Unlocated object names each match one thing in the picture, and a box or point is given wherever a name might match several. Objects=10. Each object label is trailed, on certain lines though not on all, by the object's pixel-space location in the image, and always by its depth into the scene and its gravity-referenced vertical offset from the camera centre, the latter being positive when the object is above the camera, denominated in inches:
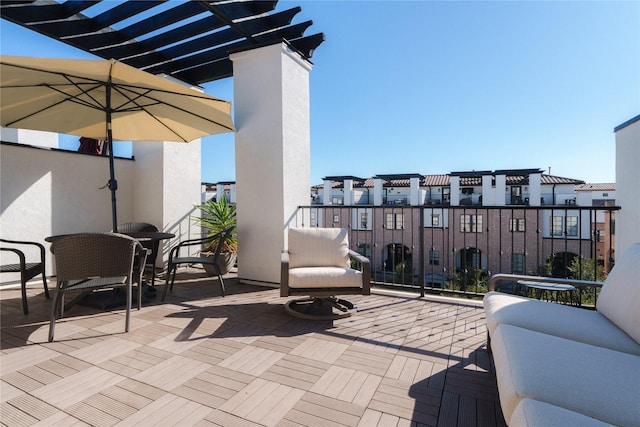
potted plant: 195.3 -4.3
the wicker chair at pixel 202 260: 145.0 -21.9
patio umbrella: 101.8 +47.8
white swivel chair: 111.3 -21.5
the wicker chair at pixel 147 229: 160.4 -8.0
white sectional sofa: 37.6 -23.0
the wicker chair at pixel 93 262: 94.2 -15.2
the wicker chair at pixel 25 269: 118.0 -21.4
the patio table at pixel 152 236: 138.4 -9.9
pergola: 151.6 +102.6
